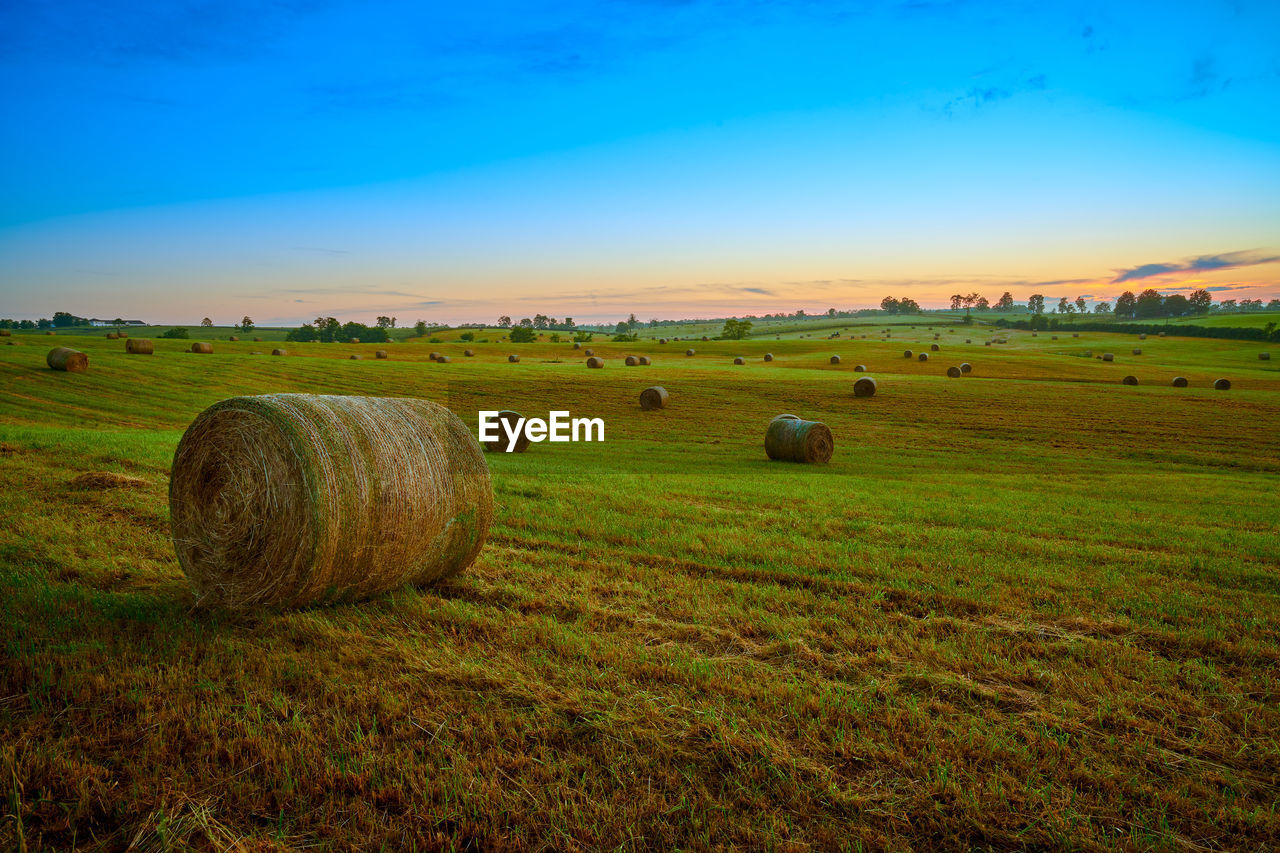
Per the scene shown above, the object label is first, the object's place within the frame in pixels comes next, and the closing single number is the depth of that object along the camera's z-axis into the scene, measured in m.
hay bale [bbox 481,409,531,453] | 22.77
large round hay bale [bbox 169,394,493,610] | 6.50
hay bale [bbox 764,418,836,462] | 20.88
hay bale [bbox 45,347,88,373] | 32.97
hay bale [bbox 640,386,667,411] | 33.62
